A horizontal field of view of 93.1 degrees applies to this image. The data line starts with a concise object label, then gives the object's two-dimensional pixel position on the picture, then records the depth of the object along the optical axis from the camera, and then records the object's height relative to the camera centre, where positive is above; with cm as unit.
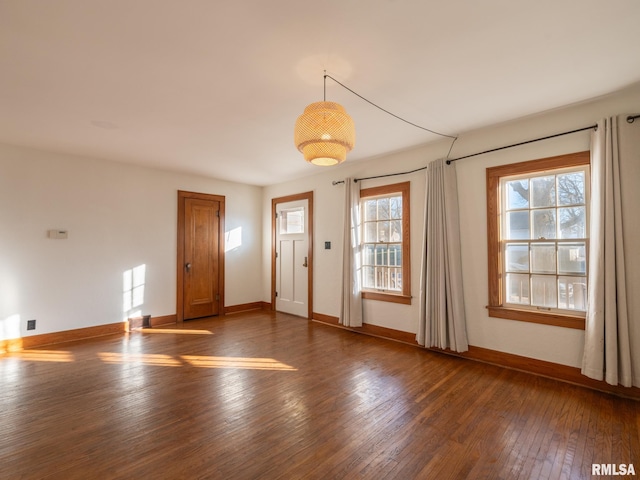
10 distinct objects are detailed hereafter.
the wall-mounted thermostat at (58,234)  423 +21
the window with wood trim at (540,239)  301 +6
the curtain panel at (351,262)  465 -24
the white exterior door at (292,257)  577 -20
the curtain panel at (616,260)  261 -13
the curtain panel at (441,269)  361 -28
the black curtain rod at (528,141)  292 +111
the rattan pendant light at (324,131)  218 +85
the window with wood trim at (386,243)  424 +5
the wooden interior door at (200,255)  548 -14
